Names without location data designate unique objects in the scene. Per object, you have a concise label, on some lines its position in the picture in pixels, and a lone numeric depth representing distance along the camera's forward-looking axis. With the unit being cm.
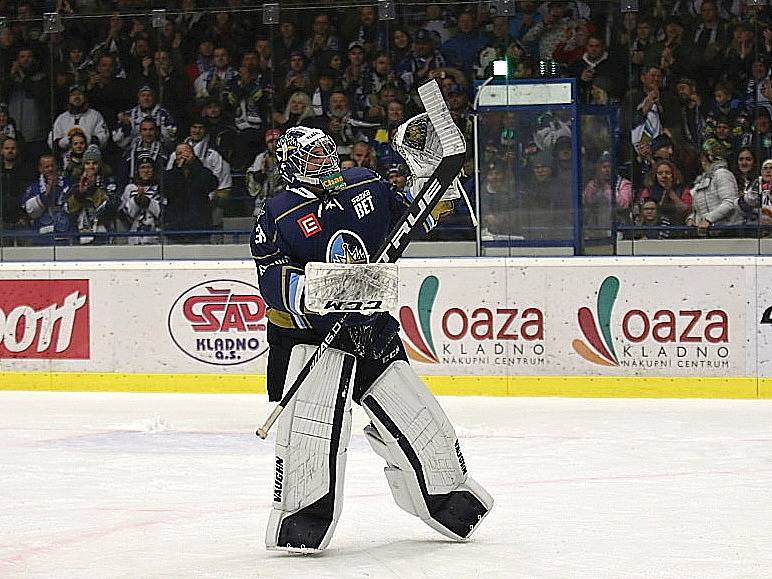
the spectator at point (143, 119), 1931
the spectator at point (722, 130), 1764
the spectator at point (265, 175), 1894
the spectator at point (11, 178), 1980
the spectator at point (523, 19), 1822
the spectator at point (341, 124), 1875
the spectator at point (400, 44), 1861
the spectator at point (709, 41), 1775
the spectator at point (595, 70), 1800
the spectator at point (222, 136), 1911
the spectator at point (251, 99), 1903
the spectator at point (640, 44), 1792
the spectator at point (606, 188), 1794
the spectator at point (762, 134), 1744
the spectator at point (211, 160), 1911
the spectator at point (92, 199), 1941
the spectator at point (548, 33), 1814
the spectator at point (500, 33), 1827
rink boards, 1673
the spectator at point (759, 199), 1734
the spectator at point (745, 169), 1752
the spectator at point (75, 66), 1962
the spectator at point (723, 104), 1766
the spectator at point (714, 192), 1750
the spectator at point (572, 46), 1809
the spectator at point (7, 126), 1981
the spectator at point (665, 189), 1778
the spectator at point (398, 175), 1841
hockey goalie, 887
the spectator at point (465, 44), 1841
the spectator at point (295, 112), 1895
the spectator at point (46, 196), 1958
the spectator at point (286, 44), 1897
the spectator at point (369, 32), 1867
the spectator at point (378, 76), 1870
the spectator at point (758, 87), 1750
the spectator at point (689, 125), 1780
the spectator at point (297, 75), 1895
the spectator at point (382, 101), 1867
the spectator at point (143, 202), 1916
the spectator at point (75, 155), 1969
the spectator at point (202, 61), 1923
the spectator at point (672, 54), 1789
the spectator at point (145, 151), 1933
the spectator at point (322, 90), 1892
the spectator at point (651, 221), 1752
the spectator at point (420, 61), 1853
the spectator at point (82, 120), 1967
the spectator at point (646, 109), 1789
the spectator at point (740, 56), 1761
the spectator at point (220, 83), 1917
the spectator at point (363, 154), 1867
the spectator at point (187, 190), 1906
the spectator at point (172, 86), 1928
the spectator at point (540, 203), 1783
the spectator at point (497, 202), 1787
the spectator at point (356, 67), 1878
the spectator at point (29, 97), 1967
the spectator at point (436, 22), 1852
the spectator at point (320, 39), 1887
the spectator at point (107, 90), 1955
